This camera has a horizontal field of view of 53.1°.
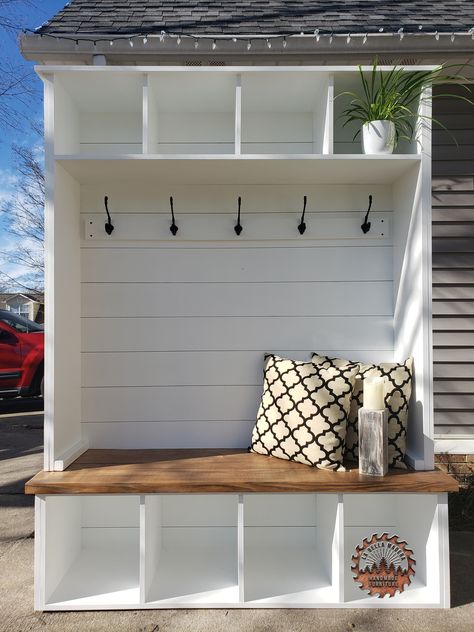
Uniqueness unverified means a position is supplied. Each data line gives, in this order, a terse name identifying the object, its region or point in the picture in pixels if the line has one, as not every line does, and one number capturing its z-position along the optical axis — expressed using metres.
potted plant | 1.99
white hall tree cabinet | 2.22
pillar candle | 1.92
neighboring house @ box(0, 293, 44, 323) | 18.03
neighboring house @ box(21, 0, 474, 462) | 2.37
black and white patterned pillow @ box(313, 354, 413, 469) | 2.01
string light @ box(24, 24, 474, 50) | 2.34
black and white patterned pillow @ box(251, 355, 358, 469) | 1.98
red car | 5.57
